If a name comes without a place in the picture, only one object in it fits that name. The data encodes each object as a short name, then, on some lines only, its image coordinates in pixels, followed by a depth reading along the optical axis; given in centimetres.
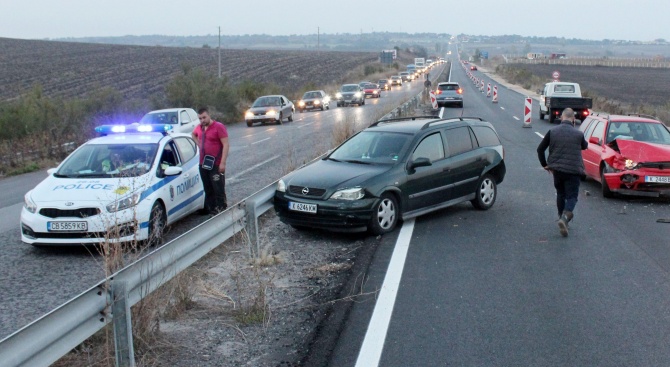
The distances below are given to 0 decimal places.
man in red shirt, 1078
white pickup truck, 3066
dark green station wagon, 944
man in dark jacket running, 977
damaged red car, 1213
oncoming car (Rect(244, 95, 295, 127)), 3403
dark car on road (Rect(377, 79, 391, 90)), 7762
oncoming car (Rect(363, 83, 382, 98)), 6163
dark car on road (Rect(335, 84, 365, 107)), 5106
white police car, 877
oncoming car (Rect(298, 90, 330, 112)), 4725
